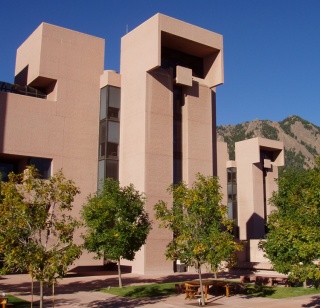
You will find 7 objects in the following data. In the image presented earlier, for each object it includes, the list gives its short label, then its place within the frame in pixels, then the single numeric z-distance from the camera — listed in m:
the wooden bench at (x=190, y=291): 21.83
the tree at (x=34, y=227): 14.99
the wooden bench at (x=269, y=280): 27.37
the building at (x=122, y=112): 33.72
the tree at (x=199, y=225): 20.02
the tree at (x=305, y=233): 14.17
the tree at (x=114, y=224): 23.70
